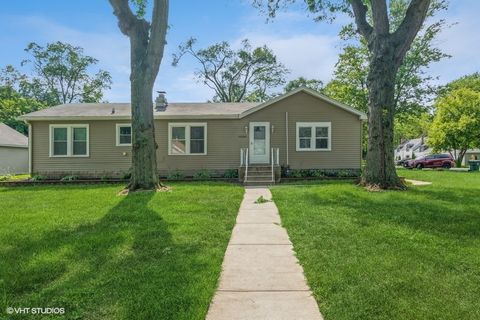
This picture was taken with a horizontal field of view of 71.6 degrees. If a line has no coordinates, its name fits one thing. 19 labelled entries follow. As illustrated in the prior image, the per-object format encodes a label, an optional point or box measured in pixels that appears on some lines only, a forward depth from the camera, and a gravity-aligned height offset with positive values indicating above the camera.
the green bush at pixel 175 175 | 14.56 -0.69
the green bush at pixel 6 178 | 15.08 -0.86
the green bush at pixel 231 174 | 14.98 -0.64
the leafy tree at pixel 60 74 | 36.81 +9.72
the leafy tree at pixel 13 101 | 34.22 +6.27
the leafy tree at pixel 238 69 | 36.53 +10.15
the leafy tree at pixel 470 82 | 44.81 +11.43
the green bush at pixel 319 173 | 14.70 -0.58
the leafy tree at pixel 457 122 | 29.97 +3.51
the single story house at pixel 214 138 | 15.25 +1.01
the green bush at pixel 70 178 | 14.30 -0.80
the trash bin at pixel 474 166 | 25.42 -0.44
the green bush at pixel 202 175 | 14.68 -0.68
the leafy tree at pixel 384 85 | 10.36 +2.39
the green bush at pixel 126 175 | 14.83 -0.69
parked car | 29.56 -0.16
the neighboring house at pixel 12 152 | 22.08 +0.53
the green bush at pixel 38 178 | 14.69 -0.82
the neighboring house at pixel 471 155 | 42.97 +0.69
